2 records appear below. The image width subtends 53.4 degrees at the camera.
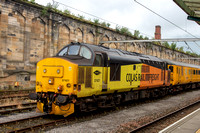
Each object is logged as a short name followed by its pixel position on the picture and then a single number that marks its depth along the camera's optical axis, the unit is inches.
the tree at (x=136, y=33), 1451.8
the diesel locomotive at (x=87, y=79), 337.7
